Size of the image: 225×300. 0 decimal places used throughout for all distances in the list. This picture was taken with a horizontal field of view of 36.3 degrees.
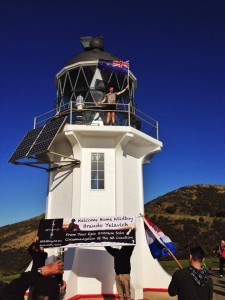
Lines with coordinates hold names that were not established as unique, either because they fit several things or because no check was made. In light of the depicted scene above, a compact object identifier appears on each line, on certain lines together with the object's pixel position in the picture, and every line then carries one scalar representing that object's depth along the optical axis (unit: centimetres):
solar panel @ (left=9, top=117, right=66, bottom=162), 1270
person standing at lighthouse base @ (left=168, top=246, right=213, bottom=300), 513
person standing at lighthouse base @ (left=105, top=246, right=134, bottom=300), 967
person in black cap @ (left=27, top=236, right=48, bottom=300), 893
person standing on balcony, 1378
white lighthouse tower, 1229
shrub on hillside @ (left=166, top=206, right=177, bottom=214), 4638
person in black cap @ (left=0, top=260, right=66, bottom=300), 362
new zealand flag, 1409
